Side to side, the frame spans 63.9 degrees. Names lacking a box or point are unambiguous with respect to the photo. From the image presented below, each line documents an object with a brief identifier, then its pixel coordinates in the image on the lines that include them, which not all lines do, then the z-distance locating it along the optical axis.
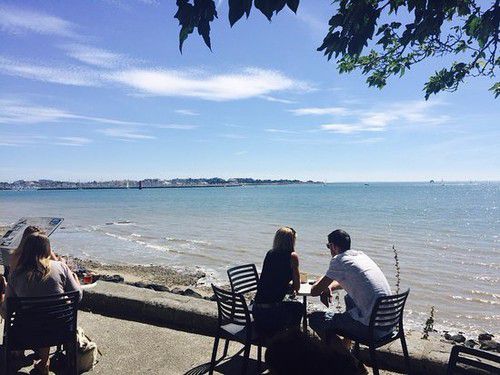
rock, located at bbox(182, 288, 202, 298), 9.70
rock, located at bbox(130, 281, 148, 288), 10.19
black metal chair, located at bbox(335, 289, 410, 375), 3.78
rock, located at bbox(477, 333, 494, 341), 8.14
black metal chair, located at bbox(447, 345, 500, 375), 2.64
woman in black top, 4.19
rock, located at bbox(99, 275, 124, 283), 11.57
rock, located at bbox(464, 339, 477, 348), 6.60
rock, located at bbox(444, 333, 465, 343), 7.32
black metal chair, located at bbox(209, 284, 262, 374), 3.89
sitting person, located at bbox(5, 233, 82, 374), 3.94
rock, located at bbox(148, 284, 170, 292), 9.96
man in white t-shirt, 3.98
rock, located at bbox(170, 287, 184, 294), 9.96
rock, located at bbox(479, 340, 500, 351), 5.98
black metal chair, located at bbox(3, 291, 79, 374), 3.62
